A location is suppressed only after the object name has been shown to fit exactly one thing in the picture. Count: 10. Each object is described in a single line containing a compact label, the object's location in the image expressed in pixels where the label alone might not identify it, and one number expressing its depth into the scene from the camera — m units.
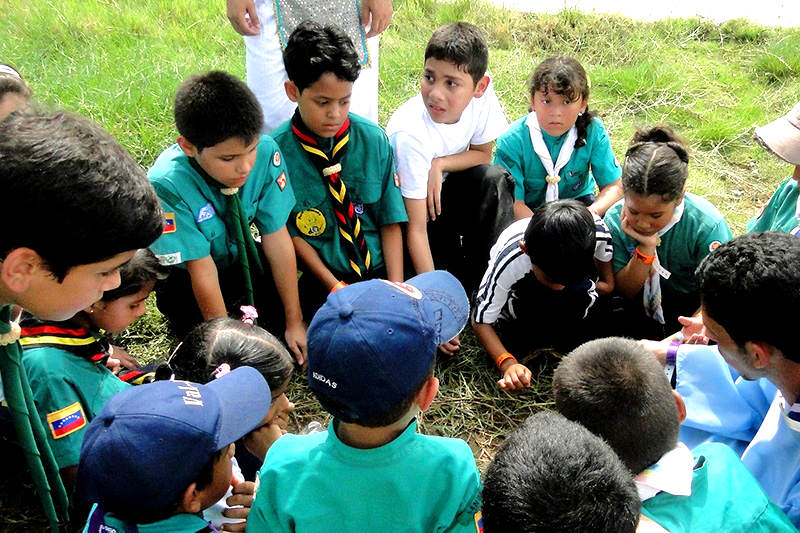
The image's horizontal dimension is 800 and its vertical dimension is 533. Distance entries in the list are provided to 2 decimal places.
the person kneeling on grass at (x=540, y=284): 2.73
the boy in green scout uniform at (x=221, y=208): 2.67
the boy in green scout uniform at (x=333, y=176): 2.98
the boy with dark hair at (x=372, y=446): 1.57
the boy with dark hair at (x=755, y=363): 1.91
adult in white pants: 3.31
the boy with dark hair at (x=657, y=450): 1.74
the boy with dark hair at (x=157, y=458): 1.58
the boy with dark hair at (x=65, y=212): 1.59
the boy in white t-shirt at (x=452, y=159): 3.39
